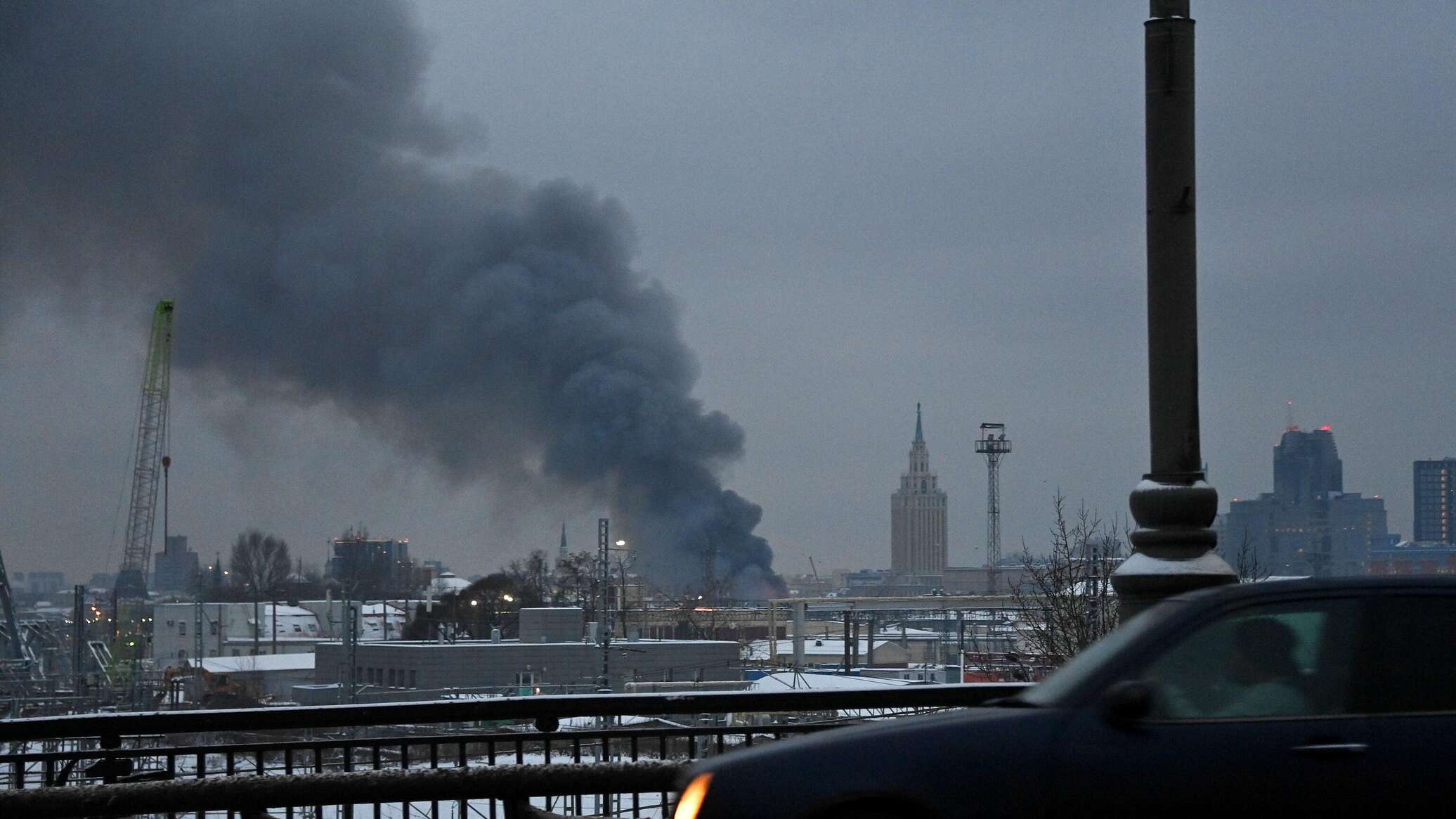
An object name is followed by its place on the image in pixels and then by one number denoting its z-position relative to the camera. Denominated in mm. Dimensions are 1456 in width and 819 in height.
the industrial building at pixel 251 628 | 91625
